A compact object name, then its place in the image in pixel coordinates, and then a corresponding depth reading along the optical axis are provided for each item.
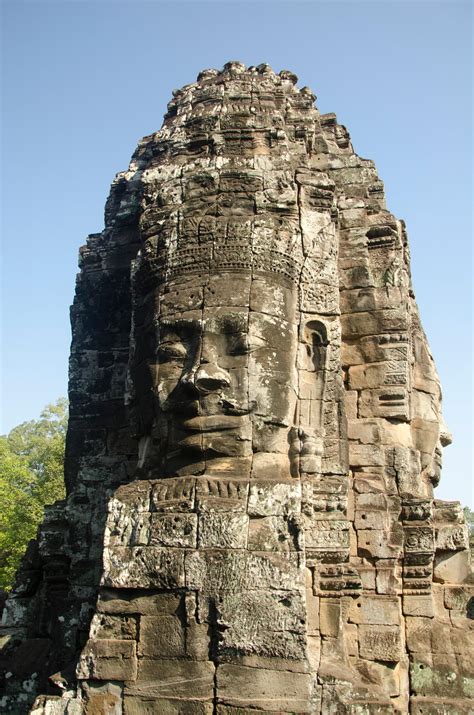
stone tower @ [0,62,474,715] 5.98
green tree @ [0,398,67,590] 24.19
